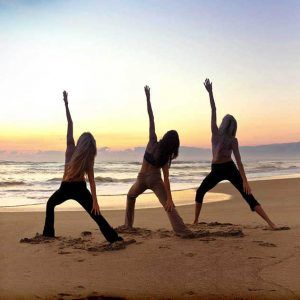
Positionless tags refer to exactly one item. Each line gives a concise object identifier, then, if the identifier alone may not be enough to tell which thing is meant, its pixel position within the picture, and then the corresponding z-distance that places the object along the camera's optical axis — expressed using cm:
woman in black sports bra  649
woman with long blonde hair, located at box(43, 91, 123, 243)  611
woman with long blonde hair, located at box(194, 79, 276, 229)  754
